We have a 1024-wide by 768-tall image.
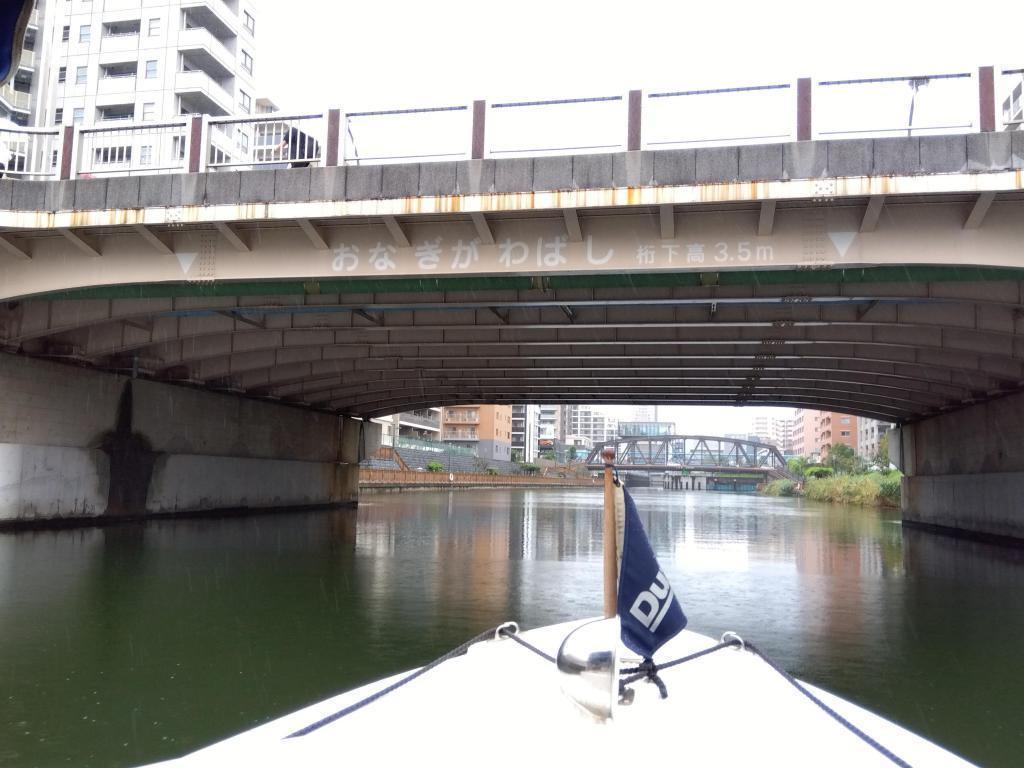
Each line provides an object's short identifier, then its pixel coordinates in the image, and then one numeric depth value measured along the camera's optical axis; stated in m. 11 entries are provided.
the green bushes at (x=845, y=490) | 55.00
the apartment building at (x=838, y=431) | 130.00
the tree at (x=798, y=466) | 107.99
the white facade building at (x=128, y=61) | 55.94
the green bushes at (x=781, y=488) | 96.24
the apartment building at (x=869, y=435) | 111.69
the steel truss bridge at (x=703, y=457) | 128.38
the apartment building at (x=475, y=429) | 115.94
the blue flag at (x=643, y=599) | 4.20
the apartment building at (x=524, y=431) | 160.62
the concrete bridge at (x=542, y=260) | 11.16
